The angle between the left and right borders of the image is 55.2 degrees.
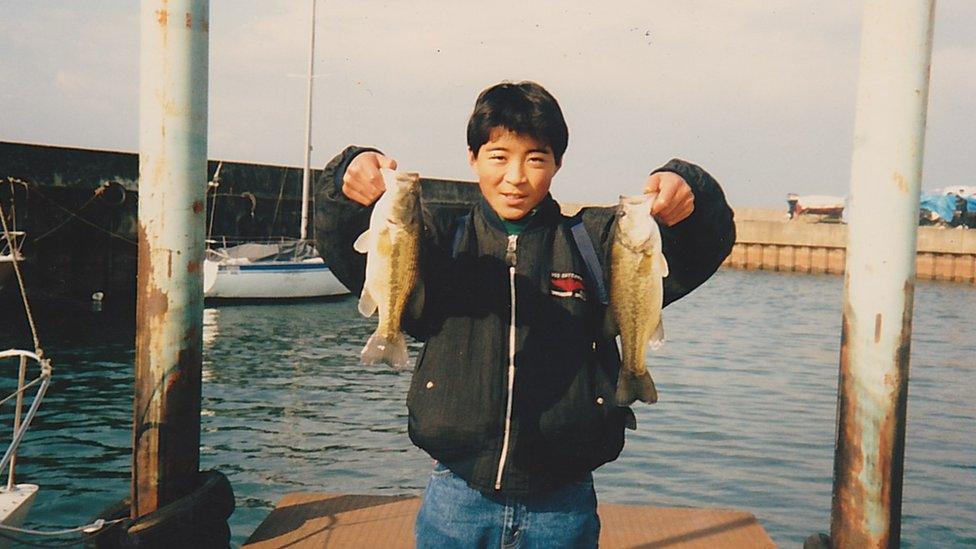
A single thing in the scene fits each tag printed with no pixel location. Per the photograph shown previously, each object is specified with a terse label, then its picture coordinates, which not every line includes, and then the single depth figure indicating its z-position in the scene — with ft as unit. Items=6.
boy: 9.84
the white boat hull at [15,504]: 20.40
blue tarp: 194.08
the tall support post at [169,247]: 16.98
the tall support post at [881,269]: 14.87
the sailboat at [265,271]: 95.55
